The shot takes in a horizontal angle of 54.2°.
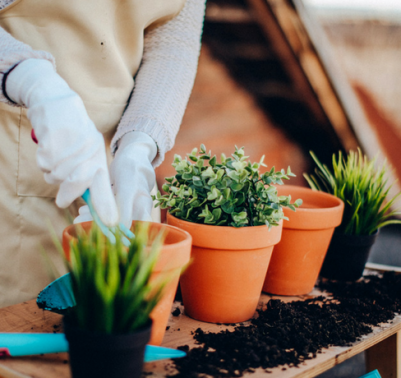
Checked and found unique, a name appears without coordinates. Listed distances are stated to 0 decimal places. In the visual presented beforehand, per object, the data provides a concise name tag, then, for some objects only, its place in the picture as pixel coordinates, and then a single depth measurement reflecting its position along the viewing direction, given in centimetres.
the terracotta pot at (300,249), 84
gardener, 69
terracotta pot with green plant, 69
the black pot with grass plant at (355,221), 99
